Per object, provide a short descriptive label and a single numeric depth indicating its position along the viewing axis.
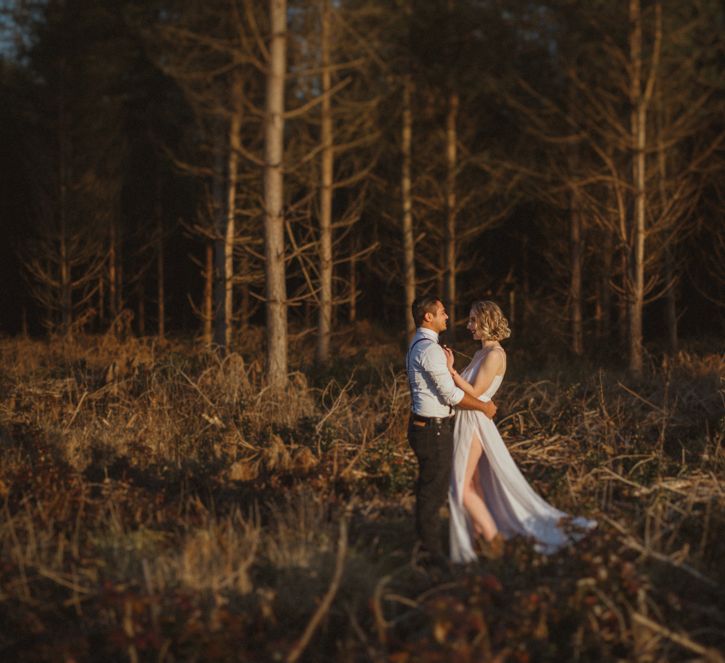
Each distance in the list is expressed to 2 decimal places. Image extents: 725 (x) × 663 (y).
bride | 5.43
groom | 5.37
